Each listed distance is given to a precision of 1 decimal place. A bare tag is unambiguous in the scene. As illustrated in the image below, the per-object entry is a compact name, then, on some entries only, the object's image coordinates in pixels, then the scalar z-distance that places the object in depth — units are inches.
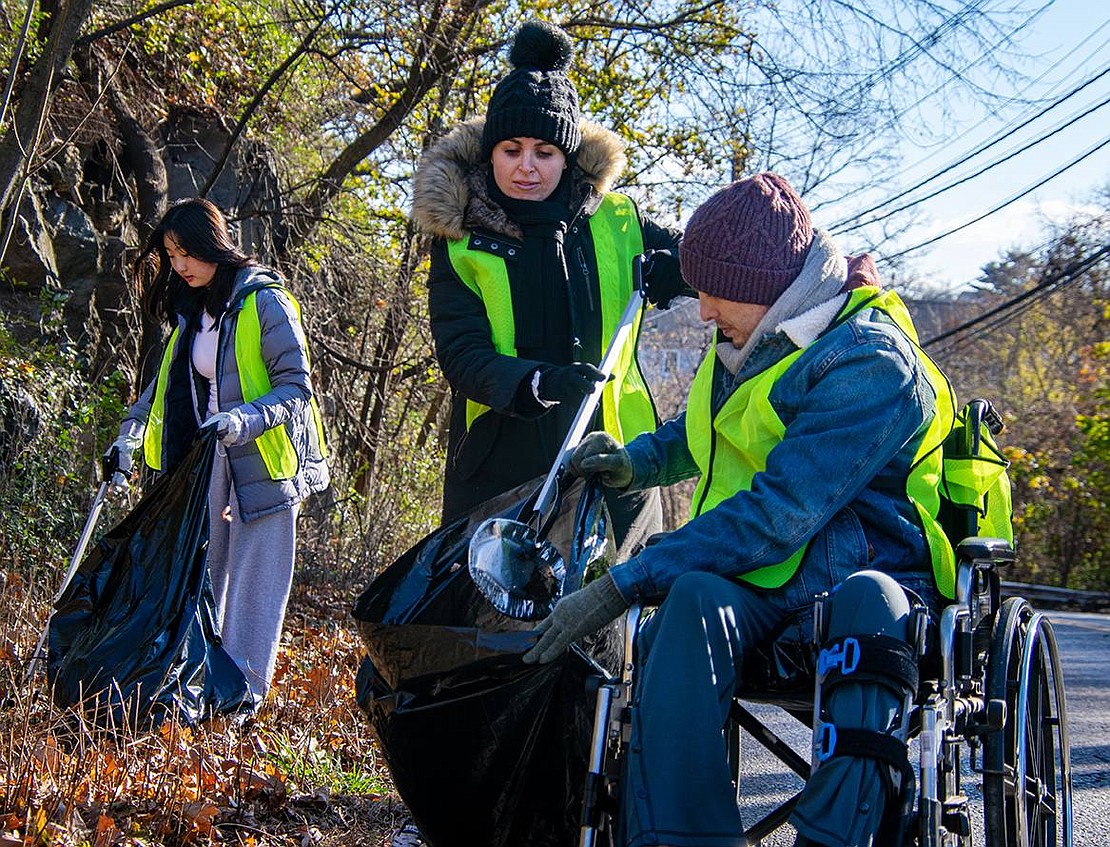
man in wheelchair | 86.3
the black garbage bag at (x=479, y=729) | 102.3
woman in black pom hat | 145.3
